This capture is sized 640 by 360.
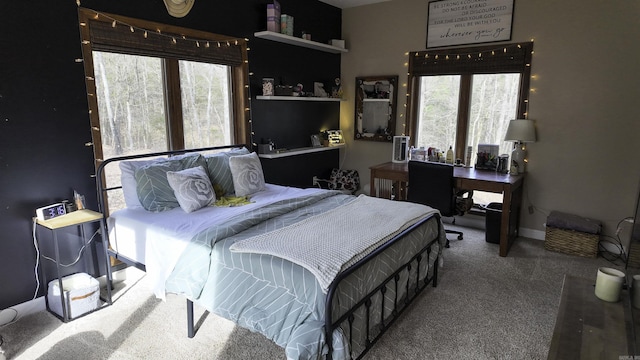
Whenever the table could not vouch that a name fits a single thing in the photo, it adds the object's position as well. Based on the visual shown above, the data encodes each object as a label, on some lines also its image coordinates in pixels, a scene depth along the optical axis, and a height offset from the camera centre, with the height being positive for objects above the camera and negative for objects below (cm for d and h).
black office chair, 369 -66
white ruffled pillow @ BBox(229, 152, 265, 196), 336 -50
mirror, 499 +13
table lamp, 392 -16
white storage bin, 257 -119
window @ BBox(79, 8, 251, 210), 290 +26
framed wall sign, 411 +106
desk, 364 -64
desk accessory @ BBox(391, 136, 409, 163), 470 -37
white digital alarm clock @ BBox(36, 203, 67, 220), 254 -63
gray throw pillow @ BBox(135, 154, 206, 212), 286 -53
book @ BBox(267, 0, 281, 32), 401 +105
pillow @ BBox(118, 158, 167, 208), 292 -49
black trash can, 398 -108
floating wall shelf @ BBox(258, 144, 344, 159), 424 -40
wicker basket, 363 -117
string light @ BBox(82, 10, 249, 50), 279 +69
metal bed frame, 180 -98
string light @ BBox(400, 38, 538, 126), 403 +71
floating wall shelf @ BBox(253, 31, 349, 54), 401 +86
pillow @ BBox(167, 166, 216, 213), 288 -54
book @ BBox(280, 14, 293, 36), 418 +101
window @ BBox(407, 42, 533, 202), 415 +27
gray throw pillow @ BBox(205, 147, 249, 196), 331 -47
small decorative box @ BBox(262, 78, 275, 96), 416 +33
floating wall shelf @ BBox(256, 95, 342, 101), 414 +22
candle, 169 -73
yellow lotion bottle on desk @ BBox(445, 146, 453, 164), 445 -44
